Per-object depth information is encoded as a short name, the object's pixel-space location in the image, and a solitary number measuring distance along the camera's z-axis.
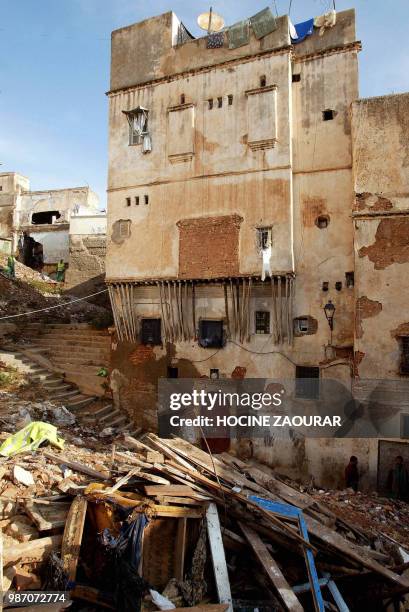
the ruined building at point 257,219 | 14.55
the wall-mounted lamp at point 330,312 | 15.27
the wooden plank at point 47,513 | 7.96
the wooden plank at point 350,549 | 8.08
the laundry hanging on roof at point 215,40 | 16.89
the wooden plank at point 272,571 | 7.20
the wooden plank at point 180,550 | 7.88
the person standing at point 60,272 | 32.56
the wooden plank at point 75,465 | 9.64
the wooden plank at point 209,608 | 6.78
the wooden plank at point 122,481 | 8.64
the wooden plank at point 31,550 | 7.28
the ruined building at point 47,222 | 30.41
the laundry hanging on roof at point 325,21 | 15.61
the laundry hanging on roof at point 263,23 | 15.91
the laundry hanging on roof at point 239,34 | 16.41
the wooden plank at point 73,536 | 7.51
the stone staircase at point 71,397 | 17.02
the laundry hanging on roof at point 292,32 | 16.09
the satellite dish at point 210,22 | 18.36
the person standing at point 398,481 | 13.73
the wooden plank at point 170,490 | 8.60
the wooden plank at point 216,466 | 10.30
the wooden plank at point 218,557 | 7.39
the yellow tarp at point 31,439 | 11.12
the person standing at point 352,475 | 14.36
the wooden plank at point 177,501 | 8.46
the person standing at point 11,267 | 27.88
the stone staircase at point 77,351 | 18.75
